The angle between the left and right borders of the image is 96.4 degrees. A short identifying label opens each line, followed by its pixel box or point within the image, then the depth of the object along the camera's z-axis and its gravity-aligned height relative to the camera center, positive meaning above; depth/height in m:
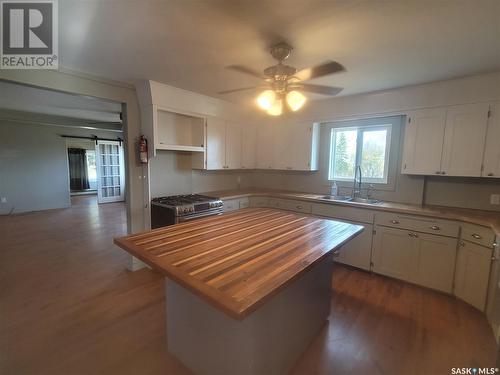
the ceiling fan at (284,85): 1.65 +0.68
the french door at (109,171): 7.18 -0.22
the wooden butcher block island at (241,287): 1.02 -0.52
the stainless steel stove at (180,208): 2.75 -0.54
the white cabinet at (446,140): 2.44 +0.39
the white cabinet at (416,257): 2.42 -0.97
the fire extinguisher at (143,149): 2.81 +0.20
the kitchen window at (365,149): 3.20 +0.34
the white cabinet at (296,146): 3.71 +0.40
